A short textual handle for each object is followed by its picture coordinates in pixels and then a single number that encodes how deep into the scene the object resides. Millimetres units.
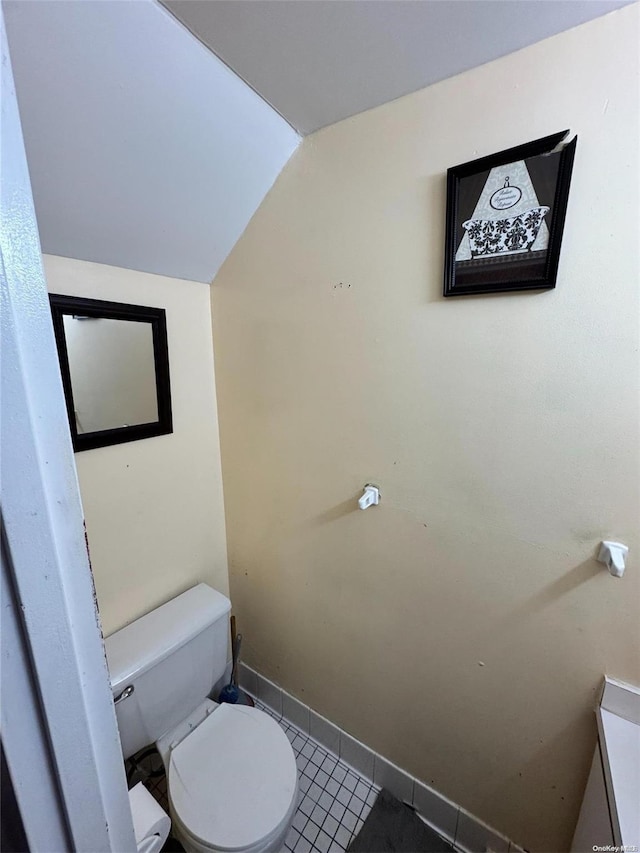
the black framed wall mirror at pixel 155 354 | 1007
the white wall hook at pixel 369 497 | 1068
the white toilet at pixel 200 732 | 962
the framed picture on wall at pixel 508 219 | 746
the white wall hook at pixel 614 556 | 764
